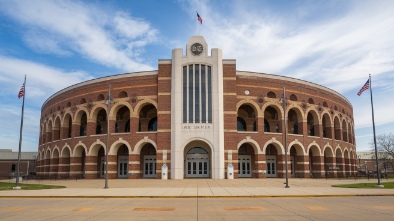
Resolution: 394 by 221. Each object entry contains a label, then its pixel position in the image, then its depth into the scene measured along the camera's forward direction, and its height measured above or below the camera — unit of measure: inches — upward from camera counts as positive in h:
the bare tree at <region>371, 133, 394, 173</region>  2777.6 +114.5
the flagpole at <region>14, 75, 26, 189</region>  1167.9 +202.5
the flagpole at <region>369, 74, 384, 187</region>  1168.9 +259.2
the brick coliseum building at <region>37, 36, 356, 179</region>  1676.9 +204.4
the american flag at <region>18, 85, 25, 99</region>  1240.8 +249.9
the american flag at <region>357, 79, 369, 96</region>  1244.2 +265.9
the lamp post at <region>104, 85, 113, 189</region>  1150.7 +205.8
